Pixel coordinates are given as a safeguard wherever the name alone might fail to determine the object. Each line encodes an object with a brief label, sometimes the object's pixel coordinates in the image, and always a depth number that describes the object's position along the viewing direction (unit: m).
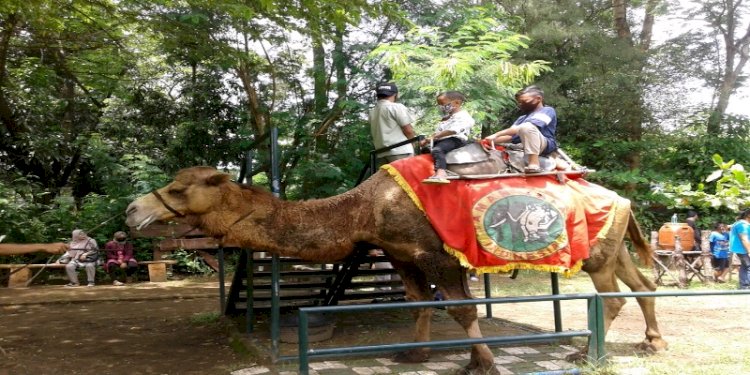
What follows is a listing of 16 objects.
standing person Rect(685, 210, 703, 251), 14.92
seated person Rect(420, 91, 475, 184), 5.93
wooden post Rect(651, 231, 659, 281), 14.40
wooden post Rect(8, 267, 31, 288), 14.52
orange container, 14.72
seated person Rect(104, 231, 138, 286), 15.14
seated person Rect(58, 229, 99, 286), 14.22
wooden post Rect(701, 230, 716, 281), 13.66
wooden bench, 15.55
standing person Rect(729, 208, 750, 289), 12.09
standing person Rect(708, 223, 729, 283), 13.92
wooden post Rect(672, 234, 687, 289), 13.31
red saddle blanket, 5.74
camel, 5.57
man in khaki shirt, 7.28
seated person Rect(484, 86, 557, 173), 6.29
